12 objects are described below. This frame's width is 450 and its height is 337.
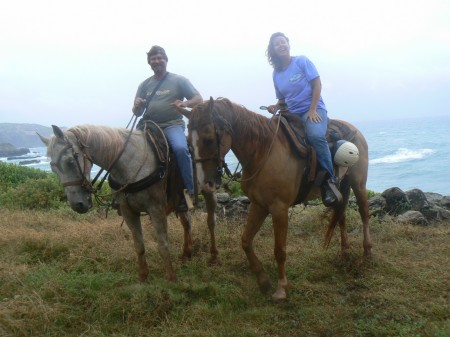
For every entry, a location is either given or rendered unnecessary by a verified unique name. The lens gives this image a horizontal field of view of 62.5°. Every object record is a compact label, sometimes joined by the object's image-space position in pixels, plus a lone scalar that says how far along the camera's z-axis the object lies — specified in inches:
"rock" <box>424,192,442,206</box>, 342.8
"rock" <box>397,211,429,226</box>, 261.3
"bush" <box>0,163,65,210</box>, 351.3
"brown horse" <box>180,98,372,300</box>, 133.2
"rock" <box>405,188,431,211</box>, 294.2
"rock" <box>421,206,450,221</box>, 276.8
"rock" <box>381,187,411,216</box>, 299.9
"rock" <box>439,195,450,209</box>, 338.0
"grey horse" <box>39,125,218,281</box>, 130.2
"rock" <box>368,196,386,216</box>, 298.8
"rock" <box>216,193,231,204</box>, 331.6
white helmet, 170.2
